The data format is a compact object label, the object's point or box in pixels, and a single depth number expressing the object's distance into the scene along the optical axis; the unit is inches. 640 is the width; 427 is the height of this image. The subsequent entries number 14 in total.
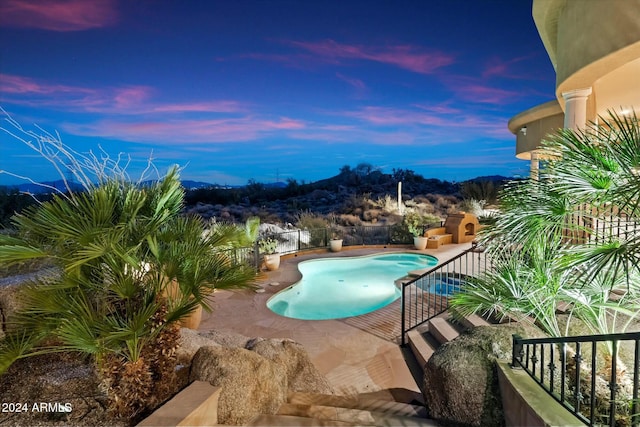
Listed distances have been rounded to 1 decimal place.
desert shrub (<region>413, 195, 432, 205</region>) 938.7
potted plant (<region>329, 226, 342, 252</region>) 479.8
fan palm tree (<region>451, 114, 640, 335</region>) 100.1
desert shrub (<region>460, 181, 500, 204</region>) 802.2
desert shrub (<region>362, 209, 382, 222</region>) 746.4
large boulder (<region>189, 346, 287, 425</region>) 110.3
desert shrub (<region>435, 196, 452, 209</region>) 894.9
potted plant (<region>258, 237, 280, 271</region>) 372.6
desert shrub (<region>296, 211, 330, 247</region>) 520.5
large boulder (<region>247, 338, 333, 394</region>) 150.7
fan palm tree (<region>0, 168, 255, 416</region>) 86.4
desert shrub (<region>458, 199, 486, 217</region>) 647.1
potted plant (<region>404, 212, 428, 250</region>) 479.8
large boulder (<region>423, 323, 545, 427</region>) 119.6
